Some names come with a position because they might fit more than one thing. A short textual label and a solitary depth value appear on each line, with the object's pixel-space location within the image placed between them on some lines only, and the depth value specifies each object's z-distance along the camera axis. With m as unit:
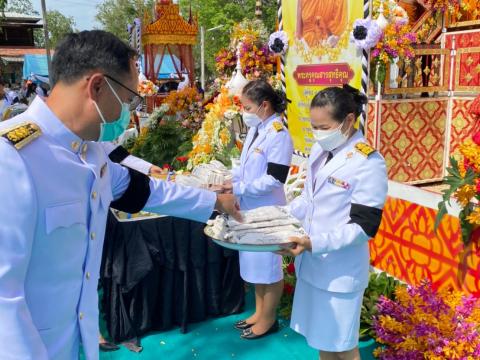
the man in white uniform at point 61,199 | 1.39
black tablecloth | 3.79
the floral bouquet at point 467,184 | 2.98
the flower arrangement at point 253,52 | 6.72
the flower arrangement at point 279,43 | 5.70
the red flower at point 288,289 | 4.37
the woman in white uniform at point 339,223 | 2.40
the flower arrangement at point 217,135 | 5.53
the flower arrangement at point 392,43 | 5.04
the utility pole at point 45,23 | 14.25
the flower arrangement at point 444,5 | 7.21
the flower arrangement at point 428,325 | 2.94
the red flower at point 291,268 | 4.63
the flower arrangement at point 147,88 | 9.42
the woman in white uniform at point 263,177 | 3.59
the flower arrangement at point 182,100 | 7.11
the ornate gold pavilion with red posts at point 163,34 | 19.55
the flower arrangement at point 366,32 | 4.44
